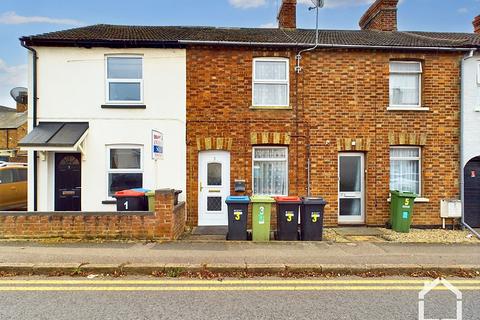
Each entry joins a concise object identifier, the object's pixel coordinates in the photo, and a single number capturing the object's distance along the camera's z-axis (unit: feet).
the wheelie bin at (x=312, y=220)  27.27
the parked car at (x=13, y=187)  41.97
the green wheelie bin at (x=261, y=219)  27.09
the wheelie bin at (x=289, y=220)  27.30
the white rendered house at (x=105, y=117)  33.53
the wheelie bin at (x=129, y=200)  28.94
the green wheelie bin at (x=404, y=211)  32.12
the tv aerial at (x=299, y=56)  34.12
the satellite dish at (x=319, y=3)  36.76
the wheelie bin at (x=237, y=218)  27.22
